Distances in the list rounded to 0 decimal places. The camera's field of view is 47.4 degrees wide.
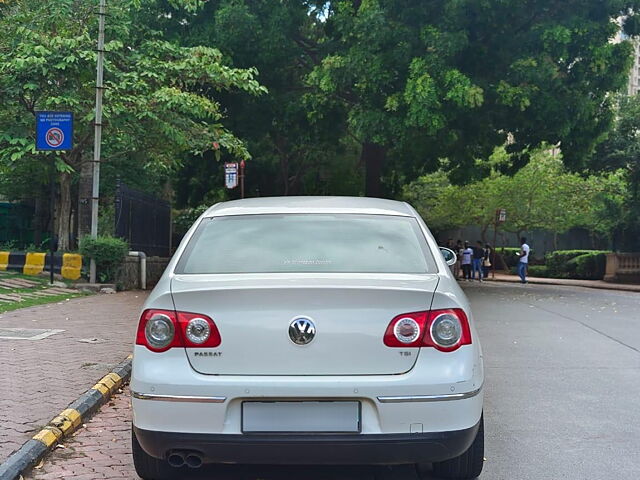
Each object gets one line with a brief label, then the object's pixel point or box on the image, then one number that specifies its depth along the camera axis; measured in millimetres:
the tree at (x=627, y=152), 25031
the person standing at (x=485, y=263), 32312
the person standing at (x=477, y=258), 29167
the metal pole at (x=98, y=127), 14391
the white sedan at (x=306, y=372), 3396
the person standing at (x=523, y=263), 27688
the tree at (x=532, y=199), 38188
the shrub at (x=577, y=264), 31266
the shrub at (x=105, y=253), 14453
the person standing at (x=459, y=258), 29914
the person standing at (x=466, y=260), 28609
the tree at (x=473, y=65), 15766
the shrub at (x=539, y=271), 34875
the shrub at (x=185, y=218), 31439
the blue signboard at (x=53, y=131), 13328
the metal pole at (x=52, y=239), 13547
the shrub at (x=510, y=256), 43469
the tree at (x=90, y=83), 14438
